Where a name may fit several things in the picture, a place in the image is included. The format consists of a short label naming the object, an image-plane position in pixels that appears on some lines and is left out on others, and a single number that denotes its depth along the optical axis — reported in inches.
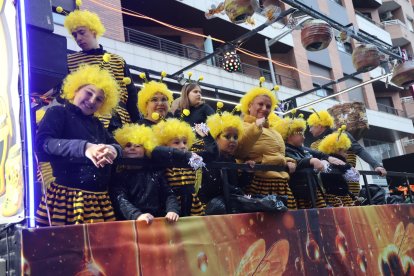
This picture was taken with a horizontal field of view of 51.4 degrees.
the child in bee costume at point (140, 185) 111.1
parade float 82.6
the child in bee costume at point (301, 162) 162.1
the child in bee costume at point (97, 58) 151.8
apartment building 442.3
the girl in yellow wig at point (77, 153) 96.4
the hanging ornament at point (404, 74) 328.6
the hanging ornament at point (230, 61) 373.1
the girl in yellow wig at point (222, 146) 137.1
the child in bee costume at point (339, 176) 181.9
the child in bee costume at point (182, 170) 126.1
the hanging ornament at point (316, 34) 292.1
